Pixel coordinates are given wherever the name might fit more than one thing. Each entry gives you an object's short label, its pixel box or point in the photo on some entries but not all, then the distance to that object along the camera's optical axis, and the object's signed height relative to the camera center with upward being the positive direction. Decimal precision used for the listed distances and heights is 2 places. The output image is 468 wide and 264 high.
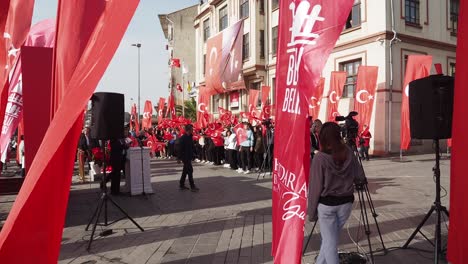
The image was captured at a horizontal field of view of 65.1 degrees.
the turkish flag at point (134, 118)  28.13 +1.08
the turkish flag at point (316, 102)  18.95 +1.48
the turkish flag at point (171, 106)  28.36 +1.93
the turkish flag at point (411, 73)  14.18 +2.33
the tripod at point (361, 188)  4.41 -0.74
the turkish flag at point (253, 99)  21.87 +1.94
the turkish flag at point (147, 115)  26.16 +1.17
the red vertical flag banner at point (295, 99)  3.11 +0.30
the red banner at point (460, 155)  2.03 -0.15
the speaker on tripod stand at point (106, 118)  7.08 +0.27
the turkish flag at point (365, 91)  17.34 +1.86
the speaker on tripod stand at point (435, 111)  4.57 +0.25
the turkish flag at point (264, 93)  23.16 +2.36
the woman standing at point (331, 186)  3.69 -0.57
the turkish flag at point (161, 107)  27.44 +1.80
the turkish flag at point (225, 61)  27.78 +5.53
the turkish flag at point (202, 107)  21.75 +1.50
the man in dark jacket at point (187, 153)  10.93 -0.65
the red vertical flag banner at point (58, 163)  1.73 -0.15
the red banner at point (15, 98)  5.33 +0.53
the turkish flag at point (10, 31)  3.64 +1.16
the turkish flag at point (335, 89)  18.92 +2.15
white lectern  10.30 -1.14
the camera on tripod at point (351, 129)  5.06 +0.02
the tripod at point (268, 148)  13.42 -0.65
